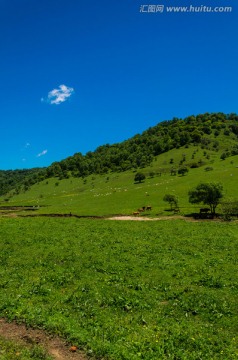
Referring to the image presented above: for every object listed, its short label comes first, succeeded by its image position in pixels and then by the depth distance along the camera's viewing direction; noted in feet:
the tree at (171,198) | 241.55
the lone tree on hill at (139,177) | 505.25
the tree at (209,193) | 217.56
